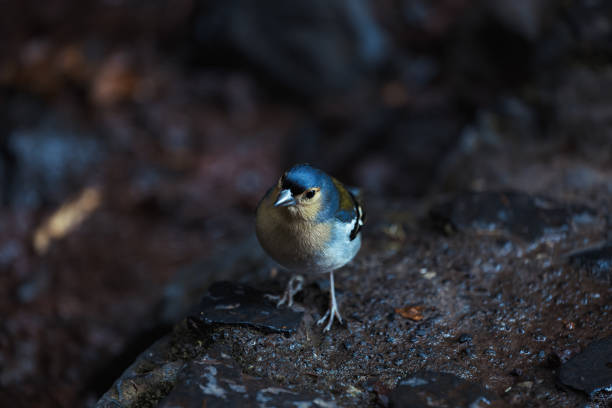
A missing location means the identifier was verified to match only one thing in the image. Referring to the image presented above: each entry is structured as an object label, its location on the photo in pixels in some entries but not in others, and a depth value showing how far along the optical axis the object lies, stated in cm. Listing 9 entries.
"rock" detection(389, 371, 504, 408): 552
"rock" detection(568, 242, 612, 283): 738
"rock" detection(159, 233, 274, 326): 894
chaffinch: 640
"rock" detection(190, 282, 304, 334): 663
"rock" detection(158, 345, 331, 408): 534
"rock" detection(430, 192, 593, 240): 824
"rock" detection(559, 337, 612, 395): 571
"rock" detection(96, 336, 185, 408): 597
